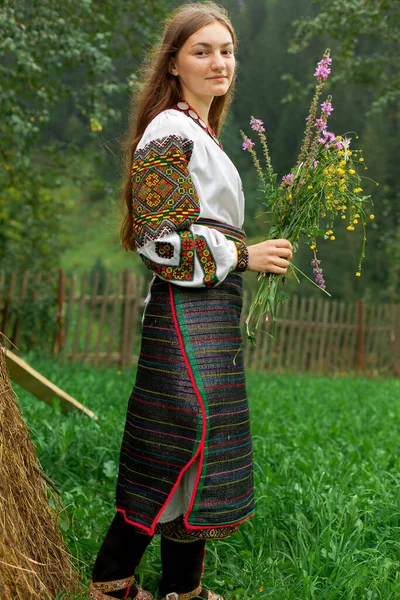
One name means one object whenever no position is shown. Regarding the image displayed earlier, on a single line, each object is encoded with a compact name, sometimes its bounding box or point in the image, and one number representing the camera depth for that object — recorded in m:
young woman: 2.04
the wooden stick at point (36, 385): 3.67
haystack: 1.91
